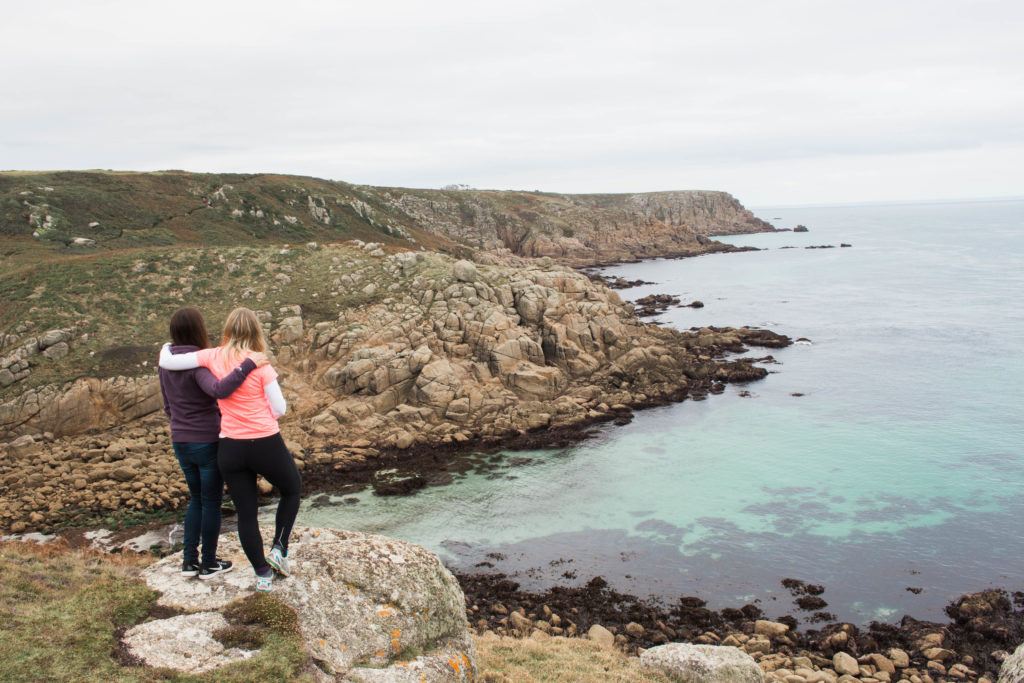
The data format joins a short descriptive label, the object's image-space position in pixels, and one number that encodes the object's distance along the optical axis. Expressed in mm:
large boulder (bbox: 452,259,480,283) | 42969
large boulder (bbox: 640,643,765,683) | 12617
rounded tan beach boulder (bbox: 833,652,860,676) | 16875
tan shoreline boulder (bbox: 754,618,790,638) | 18795
